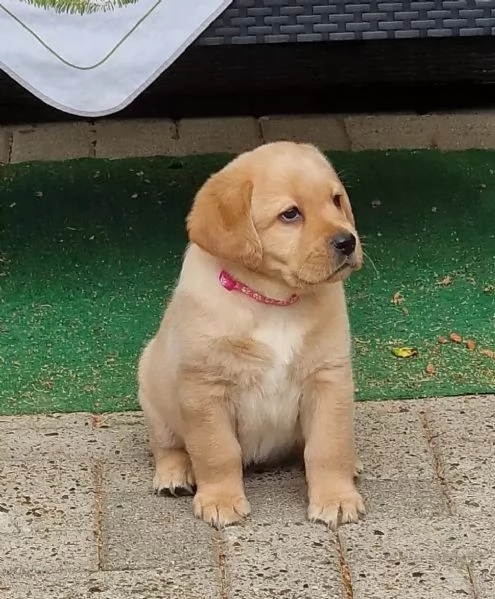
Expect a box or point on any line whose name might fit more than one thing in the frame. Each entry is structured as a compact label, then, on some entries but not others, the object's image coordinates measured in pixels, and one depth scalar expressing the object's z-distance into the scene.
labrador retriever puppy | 2.41
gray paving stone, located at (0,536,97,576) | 2.42
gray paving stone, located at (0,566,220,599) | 2.33
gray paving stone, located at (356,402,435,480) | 2.75
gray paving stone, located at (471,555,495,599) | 2.31
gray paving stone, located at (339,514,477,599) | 2.32
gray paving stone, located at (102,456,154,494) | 2.70
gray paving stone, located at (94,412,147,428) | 2.98
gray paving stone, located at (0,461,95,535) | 2.57
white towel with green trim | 2.96
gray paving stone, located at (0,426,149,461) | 2.84
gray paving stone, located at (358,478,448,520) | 2.58
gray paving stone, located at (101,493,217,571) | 2.43
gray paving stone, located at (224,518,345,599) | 2.33
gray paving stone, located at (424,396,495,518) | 2.62
